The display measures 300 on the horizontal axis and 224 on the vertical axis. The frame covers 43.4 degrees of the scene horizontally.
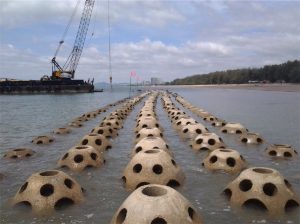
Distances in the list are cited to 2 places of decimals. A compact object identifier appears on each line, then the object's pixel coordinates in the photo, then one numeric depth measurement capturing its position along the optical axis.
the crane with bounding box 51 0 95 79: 125.44
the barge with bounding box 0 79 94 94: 120.75
